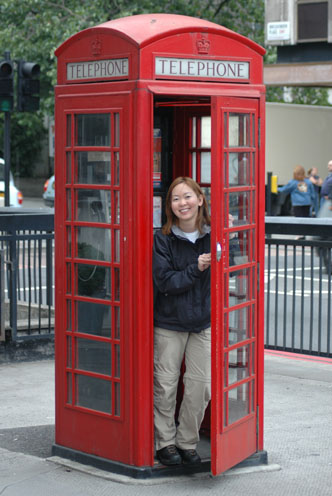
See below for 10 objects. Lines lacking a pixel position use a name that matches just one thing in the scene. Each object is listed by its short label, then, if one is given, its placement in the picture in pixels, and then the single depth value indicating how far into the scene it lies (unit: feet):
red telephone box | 16.14
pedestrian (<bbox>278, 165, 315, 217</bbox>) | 68.85
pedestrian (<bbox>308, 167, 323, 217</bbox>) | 80.79
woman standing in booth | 16.88
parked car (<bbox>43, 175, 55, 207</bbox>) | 93.76
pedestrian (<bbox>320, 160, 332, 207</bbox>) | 59.31
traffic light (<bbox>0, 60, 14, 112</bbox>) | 44.73
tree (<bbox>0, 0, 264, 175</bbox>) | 89.56
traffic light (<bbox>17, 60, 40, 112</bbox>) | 47.09
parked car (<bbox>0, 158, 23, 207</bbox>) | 76.74
